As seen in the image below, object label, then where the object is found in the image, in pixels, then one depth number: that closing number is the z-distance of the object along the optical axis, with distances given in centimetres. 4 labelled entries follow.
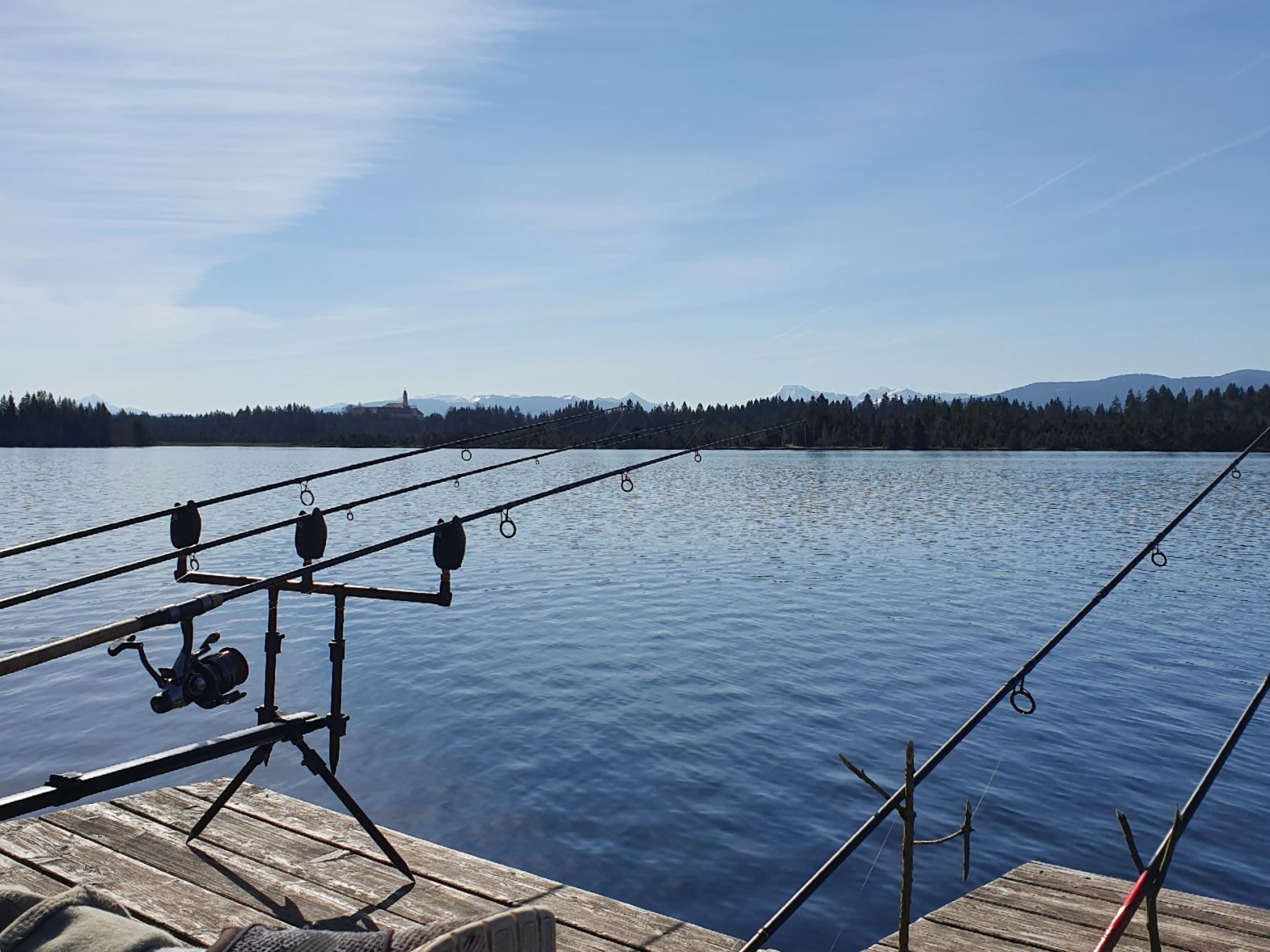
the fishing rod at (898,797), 347
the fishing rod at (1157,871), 254
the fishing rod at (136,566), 501
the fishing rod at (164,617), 332
